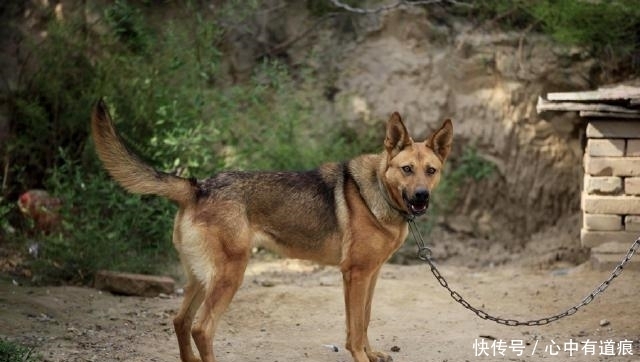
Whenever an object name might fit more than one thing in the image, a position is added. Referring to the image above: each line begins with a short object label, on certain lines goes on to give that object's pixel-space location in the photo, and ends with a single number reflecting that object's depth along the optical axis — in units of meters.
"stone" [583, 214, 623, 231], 8.85
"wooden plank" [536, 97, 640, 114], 8.61
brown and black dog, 5.73
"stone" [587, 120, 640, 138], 8.75
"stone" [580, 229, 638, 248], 8.78
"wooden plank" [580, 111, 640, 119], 8.62
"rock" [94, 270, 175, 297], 7.93
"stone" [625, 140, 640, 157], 8.77
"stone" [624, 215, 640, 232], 8.78
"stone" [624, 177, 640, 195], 8.78
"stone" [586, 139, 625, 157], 8.80
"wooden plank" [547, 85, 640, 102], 8.55
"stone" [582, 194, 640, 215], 8.79
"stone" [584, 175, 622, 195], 8.84
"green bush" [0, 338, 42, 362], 5.32
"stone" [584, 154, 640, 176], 8.77
